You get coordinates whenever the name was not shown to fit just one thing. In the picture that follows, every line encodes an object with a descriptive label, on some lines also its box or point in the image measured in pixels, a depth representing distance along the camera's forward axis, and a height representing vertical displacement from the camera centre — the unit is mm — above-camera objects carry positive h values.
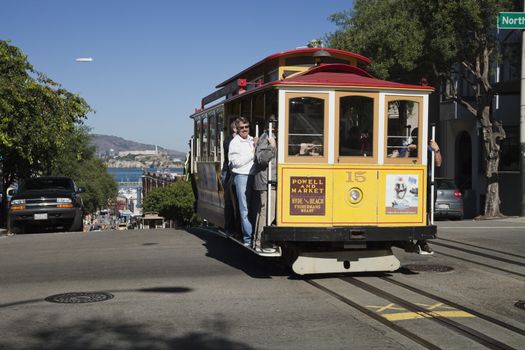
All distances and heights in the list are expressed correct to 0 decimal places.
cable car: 8977 -82
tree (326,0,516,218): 21859 +3996
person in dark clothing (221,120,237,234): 10984 -560
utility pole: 20530 +1128
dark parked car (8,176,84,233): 18219 -1195
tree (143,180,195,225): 70125 -4040
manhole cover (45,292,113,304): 7691 -1540
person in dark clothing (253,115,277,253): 8914 -195
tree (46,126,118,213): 51875 -1335
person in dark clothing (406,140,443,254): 9594 -64
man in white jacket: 9945 -7
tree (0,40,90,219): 20516 +1701
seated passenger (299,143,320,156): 9109 +198
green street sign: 15719 +3360
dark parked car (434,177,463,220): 23875 -1275
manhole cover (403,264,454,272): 9914 -1511
